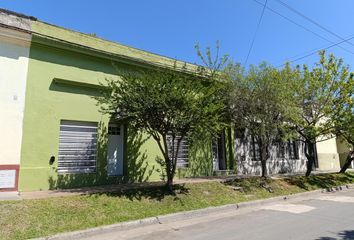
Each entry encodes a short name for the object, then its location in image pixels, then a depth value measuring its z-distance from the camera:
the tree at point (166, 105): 9.79
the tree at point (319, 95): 15.05
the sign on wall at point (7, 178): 10.12
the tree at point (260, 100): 13.04
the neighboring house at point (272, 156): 17.75
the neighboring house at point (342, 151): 26.77
